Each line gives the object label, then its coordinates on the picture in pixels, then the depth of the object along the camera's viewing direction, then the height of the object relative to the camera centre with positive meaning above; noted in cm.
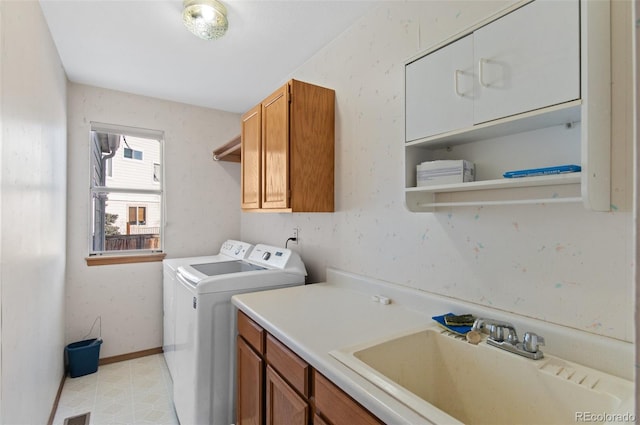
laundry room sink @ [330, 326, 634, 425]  79 -50
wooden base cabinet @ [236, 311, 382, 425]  92 -65
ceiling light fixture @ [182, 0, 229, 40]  166 +107
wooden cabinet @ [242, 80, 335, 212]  188 +41
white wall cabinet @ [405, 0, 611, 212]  81 +33
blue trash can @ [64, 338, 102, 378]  258 -121
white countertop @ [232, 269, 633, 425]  83 -45
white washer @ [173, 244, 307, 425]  175 -75
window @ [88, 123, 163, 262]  287 +20
